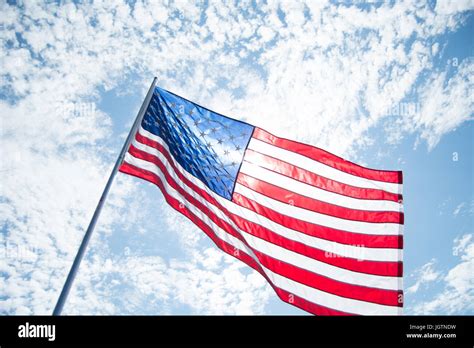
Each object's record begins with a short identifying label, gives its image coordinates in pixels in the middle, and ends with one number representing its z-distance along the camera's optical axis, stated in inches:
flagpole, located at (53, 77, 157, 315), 167.6
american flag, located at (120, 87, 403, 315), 259.4
